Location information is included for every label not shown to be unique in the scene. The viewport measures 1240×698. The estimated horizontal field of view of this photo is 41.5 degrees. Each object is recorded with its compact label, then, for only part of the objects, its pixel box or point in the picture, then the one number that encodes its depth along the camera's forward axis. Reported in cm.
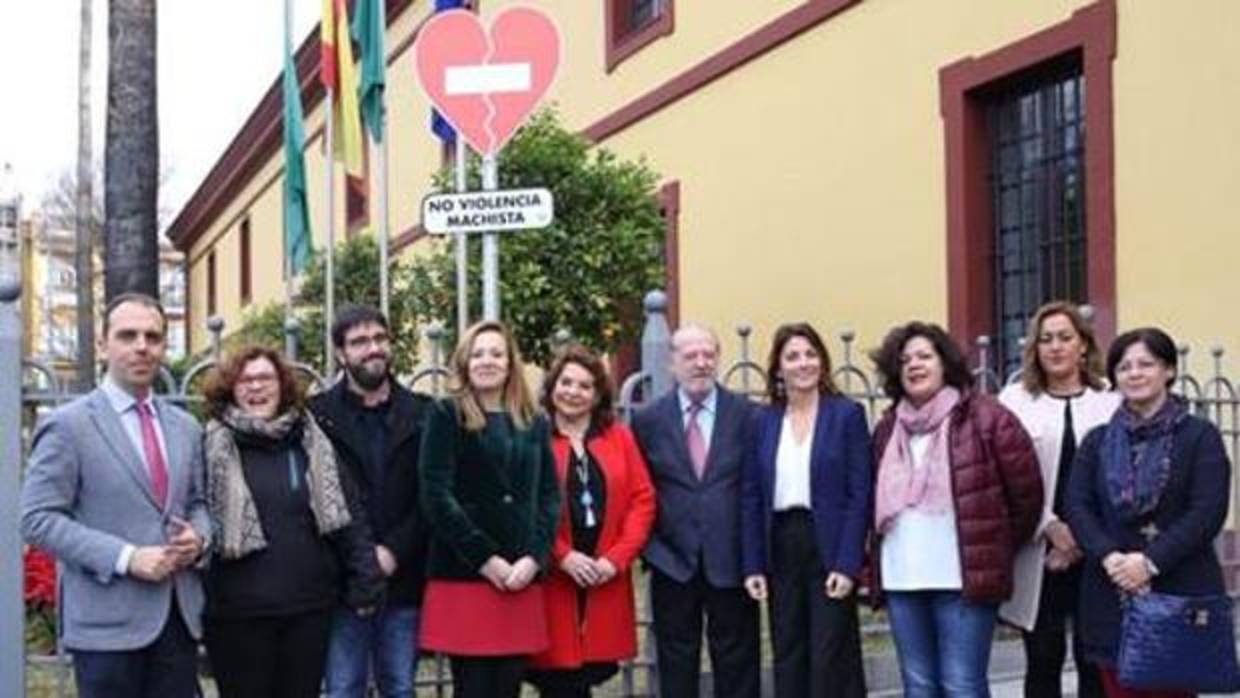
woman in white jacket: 598
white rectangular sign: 672
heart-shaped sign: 688
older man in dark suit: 618
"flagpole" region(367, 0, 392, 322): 1467
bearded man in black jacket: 579
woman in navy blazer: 603
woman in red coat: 596
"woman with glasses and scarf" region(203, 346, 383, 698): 536
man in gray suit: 500
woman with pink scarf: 579
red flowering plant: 760
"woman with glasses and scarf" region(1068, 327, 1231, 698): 549
